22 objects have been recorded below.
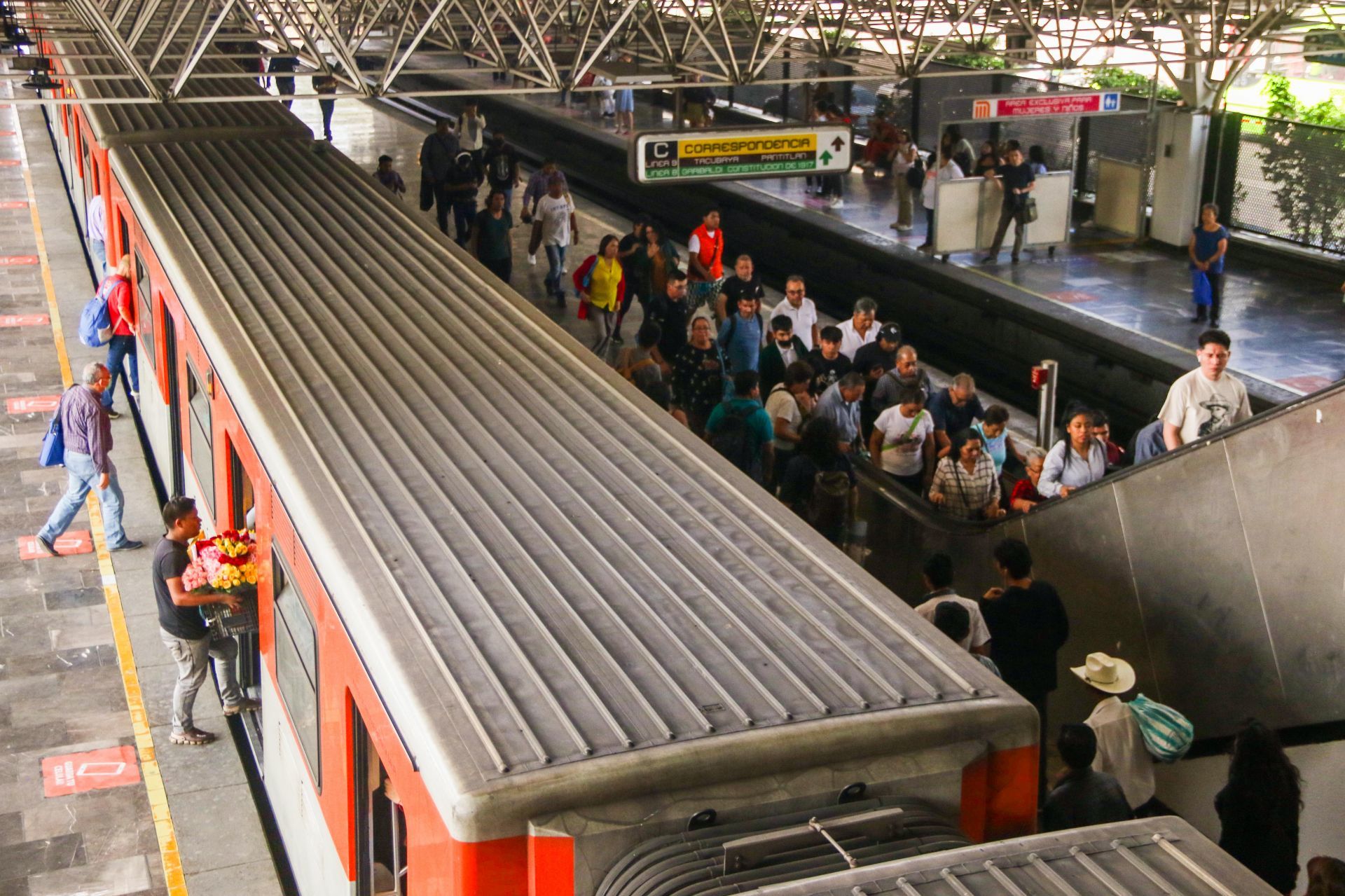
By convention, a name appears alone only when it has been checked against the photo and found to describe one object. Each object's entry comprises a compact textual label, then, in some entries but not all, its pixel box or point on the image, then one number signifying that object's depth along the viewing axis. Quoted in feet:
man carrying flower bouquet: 24.66
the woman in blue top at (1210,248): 54.19
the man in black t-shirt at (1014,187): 60.49
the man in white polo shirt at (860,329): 35.68
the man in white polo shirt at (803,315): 38.17
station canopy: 45.27
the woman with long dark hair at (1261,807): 17.95
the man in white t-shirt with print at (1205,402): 28.58
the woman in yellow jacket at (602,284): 44.96
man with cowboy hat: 20.83
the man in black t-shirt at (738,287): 39.17
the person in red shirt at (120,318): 36.47
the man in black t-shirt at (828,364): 33.30
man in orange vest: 45.03
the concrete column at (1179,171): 65.82
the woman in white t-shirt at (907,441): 31.07
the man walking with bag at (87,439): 33.60
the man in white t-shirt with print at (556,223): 52.80
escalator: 22.77
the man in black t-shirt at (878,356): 34.06
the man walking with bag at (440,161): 58.65
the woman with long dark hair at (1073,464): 29.40
